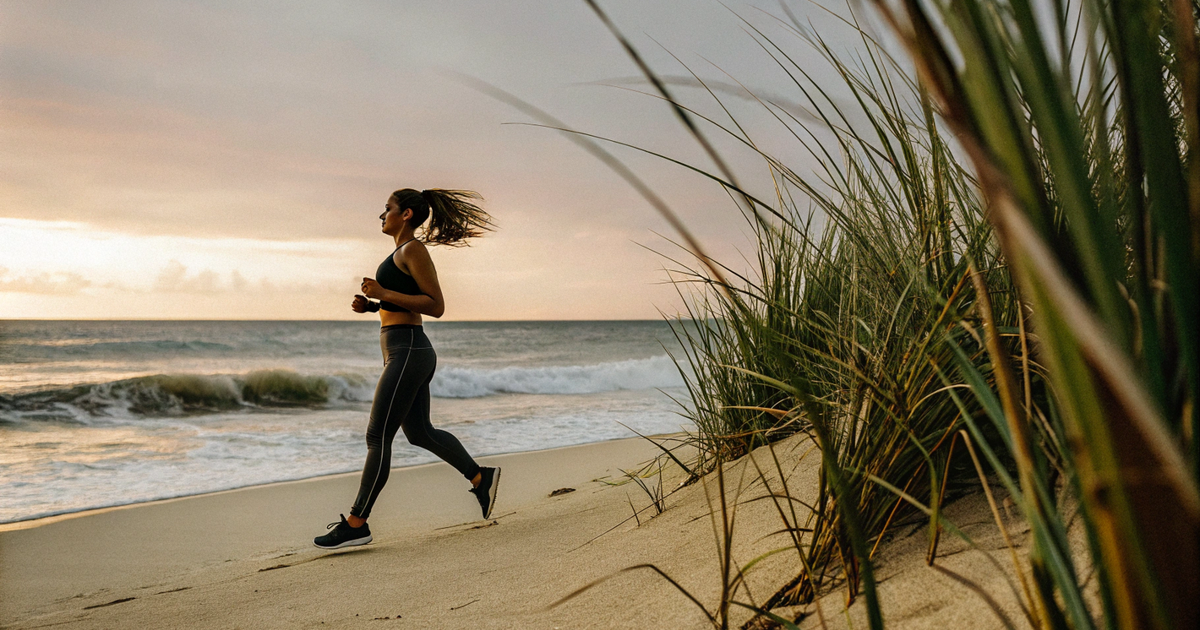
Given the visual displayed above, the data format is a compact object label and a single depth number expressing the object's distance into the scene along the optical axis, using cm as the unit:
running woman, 329
